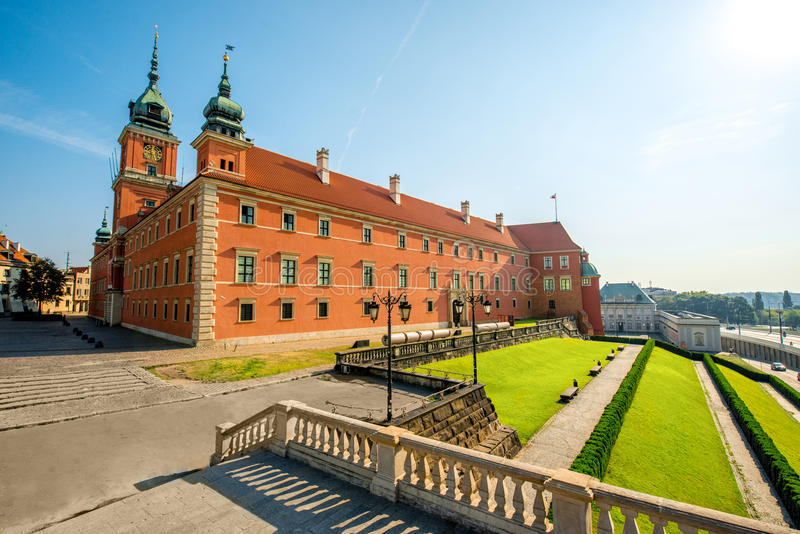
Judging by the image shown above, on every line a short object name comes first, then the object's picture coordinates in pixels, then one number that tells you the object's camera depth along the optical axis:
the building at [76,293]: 86.12
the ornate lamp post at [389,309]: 10.20
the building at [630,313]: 93.19
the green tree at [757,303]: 161.00
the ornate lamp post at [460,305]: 13.89
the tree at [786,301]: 165.74
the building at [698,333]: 60.91
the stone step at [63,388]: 12.46
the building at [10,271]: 63.97
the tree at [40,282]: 54.72
